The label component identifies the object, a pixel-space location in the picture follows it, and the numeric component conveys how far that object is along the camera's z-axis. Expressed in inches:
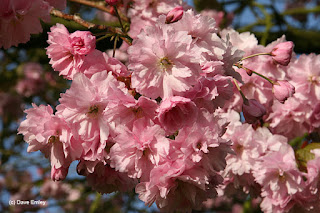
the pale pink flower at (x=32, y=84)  149.2
